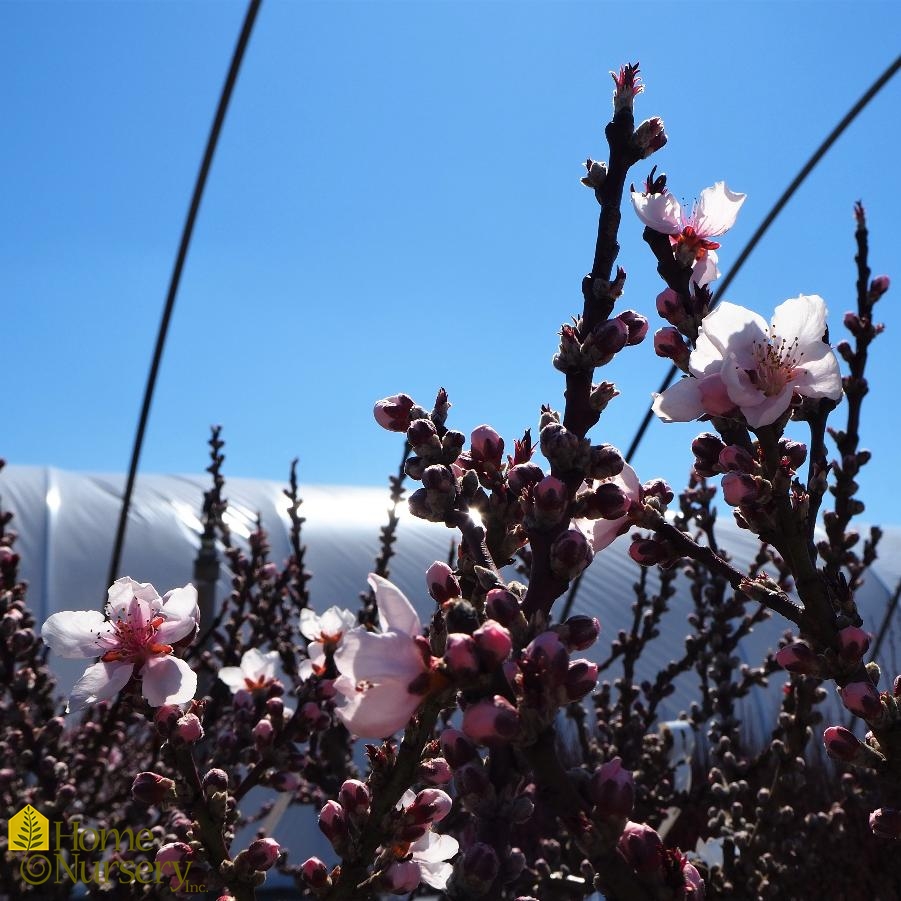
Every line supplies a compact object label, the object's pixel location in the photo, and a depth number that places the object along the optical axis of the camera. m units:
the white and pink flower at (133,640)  0.26
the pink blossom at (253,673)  0.44
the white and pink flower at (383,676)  0.19
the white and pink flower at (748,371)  0.25
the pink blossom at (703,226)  0.28
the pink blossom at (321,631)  0.39
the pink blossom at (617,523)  0.25
